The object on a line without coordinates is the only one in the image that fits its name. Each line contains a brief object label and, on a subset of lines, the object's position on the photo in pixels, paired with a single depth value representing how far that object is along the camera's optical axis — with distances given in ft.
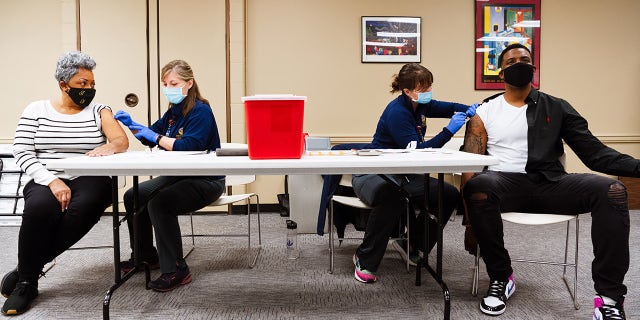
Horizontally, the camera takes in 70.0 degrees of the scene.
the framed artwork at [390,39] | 13.43
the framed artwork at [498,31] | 13.55
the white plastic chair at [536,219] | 6.15
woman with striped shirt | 6.35
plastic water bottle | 9.23
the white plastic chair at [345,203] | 7.55
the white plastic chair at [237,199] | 7.97
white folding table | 5.03
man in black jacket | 5.65
